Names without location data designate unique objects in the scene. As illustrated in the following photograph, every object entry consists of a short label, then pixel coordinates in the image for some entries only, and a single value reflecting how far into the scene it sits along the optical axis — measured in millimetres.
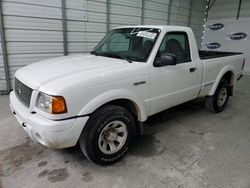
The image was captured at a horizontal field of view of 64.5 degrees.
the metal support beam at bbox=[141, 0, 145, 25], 7936
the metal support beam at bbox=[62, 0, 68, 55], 5899
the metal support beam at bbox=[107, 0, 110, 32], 6847
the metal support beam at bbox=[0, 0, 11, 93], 4999
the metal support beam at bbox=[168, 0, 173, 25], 9041
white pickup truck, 1964
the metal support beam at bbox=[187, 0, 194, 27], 10156
